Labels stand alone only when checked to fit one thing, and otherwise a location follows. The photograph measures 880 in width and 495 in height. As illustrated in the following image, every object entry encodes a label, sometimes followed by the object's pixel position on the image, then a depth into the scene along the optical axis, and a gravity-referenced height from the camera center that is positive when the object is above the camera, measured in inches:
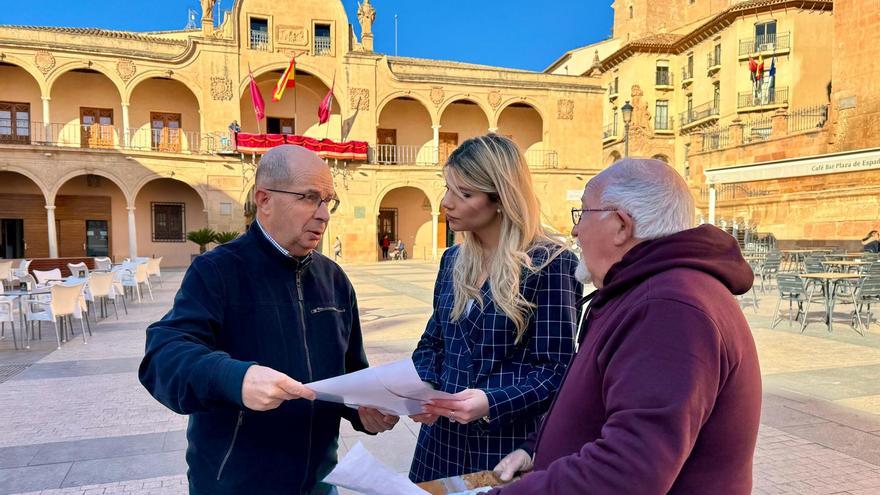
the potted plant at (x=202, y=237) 761.0 -19.9
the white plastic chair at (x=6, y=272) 448.5 -42.0
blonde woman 64.9 -11.8
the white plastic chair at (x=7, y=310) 274.7 -45.2
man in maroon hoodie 34.2 -10.1
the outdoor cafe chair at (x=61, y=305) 278.8 -43.7
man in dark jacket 53.6 -12.5
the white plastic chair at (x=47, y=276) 378.9 -37.6
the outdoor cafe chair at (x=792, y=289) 307.0 -40.7
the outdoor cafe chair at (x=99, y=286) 345.4 -41.7
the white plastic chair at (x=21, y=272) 426.1 -38.5
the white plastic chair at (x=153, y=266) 543.8 -44.6
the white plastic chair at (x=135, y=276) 452.0 -45.9
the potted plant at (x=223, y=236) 775.8 -19.6
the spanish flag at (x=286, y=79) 848.9 +231.9
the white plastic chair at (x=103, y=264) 546.3 -42.2
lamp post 589.8 +121.2
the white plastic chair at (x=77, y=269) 459.4 -40.7
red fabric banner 849.1 +127.9
